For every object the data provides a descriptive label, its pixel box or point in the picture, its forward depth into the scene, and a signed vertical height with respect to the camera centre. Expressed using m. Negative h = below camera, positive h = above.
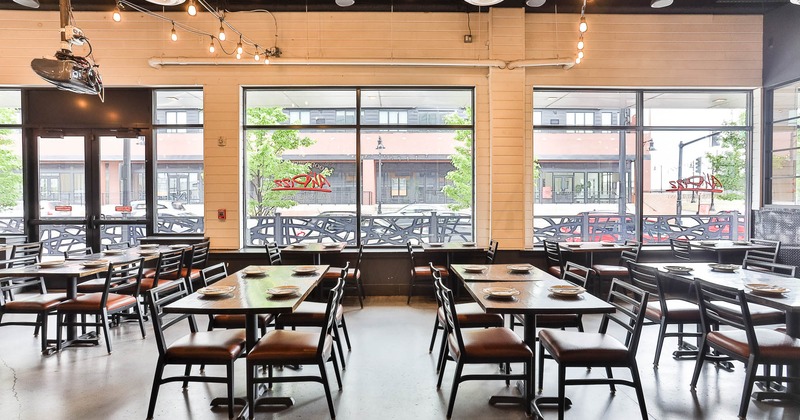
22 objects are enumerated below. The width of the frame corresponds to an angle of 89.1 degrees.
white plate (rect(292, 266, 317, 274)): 3.86 -0.66
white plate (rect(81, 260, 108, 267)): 4.14 -0.63
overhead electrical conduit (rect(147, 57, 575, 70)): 6.17 +2.13
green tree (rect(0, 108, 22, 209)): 6.49 +0.52
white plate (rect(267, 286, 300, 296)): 2.92 -0.65
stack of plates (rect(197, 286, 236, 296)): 2.92 -0.65
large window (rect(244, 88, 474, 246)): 6.50 +0.61
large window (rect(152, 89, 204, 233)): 6.46 +0.67
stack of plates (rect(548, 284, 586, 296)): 2.95 -0.66
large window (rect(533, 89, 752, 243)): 6.64 +0.59
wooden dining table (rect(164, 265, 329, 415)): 2.62 -0.69
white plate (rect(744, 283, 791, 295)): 2.85 -0.63
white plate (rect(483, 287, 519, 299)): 2.88 -0.67
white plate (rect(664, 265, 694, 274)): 3.72 -0.64
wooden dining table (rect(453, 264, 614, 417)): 2.64 -0.70
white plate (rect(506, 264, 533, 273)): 3.95 -0.66
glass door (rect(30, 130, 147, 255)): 6.47 +0.20
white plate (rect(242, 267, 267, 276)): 3.78 -0.66
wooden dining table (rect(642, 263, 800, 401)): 2.69 -0.66
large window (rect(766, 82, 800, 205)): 6.06 +0.81
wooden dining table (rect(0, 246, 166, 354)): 3.81 -0.67
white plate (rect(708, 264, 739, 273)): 3.78 -0.63
